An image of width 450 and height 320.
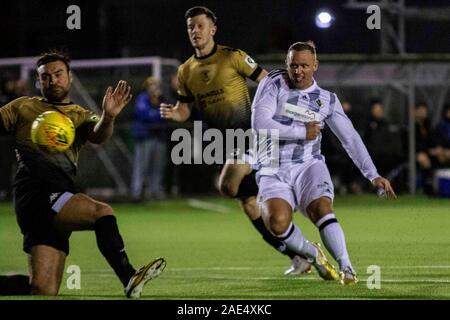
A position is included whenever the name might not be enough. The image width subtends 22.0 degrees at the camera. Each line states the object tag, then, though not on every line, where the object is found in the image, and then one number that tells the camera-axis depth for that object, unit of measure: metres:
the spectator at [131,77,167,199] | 19.30
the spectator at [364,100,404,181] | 19.22
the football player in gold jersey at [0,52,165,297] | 8.05
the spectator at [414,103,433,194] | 19.89
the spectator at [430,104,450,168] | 19.64
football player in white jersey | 8.66
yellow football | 8.07
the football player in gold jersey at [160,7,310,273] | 10.31
